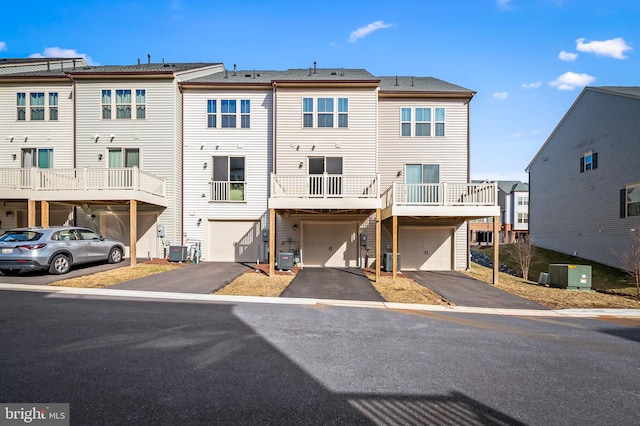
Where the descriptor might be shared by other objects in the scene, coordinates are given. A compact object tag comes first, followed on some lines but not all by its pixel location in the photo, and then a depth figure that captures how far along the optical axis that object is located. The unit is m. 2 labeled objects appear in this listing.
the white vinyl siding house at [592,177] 17.95
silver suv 10.46
